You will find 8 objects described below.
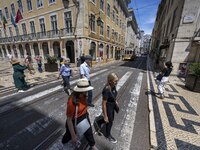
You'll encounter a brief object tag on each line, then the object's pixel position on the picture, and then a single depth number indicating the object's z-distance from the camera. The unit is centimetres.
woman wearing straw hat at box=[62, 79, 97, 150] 166
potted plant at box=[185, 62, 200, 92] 598
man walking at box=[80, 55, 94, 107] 386
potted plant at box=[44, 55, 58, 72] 1056
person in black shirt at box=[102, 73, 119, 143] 216
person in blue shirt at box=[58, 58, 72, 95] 518
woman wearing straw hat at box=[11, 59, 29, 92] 526
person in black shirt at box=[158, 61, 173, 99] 470
